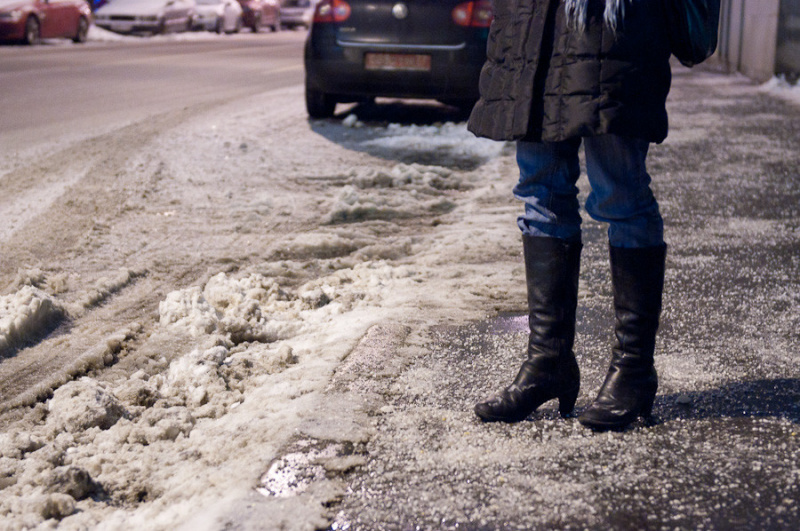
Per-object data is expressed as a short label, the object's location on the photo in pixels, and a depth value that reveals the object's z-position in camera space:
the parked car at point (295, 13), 30.84
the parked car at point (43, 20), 16.50
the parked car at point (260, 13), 27.41
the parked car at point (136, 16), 21.88
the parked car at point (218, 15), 24.30
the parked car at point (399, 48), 7.50
